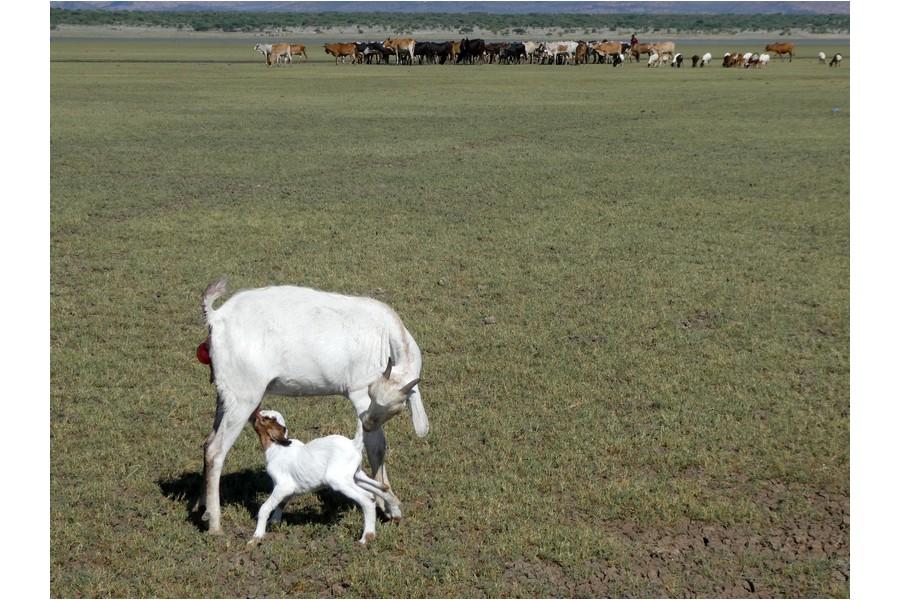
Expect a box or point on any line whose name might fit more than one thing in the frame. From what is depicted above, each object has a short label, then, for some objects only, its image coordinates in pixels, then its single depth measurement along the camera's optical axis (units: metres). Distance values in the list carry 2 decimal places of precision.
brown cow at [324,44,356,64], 69.75
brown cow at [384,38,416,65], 68.00
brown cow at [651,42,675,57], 66.19
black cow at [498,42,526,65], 68.12
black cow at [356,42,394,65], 67.94
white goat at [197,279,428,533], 6.21
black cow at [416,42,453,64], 68.31
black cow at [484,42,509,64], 68.48
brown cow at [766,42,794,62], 71.63
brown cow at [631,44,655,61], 70.19
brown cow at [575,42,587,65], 66.88
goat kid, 6.03
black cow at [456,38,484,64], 67.69
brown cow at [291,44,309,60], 70.68
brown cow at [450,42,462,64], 67.44
